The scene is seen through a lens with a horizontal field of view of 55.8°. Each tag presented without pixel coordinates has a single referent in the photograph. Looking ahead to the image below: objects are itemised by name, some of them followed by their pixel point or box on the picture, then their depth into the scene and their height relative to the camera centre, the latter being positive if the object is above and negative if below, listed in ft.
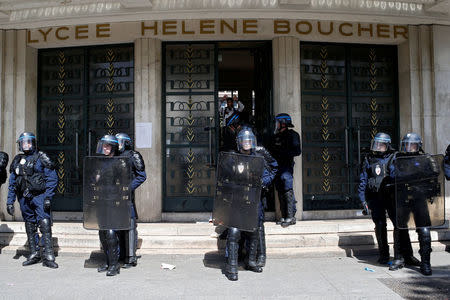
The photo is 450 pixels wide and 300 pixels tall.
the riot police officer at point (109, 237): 18.58 -3.06
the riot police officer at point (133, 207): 19.69 -1.87
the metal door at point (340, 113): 28.09 +3.48
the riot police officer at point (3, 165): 21.65 +0.21
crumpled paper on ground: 19.61 -4.62
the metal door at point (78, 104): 28.53 +4.34
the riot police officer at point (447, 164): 19.22 -0.06
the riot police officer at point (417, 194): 18.74 -1.36
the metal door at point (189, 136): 27.76 +1.99
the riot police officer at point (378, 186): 19.45 -1.02
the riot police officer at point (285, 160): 23.74 +0.28
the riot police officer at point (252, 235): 17.99 -3.06
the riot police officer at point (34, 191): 20.17 -1.09
